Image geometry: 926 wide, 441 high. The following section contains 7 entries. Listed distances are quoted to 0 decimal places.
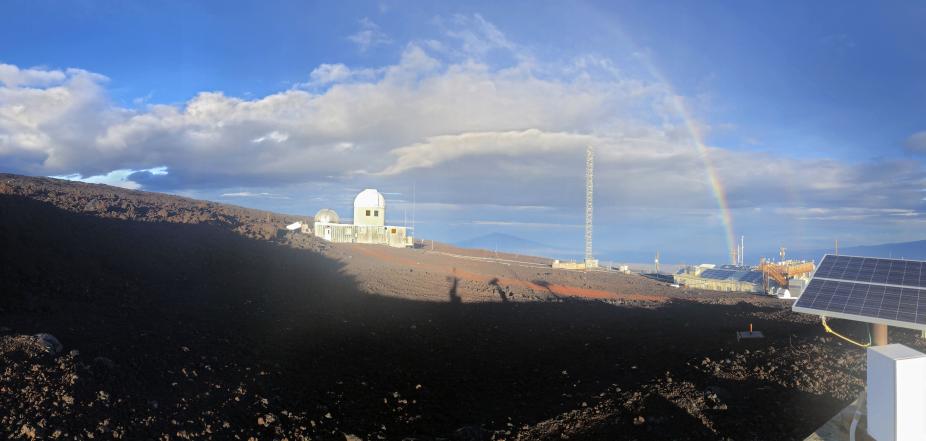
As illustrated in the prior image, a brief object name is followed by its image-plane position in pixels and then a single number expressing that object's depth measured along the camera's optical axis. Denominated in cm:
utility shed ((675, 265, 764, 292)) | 4731
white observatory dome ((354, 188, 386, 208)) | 5175
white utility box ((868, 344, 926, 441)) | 630
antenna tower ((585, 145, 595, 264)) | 7488
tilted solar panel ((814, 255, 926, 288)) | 1343
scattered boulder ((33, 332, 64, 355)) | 1025
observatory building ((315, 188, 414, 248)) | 4888
